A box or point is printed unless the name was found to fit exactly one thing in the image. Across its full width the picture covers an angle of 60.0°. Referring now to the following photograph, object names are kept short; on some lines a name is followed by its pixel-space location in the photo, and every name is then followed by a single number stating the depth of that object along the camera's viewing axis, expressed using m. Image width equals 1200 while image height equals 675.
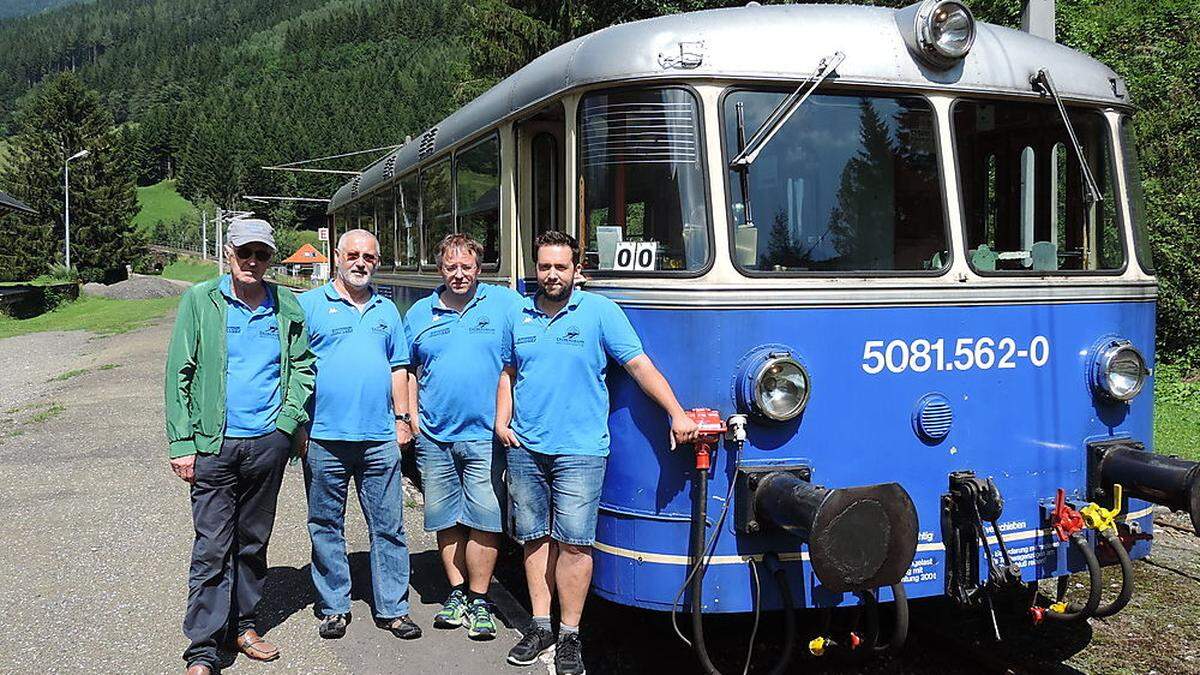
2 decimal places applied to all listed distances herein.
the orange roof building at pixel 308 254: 43.95
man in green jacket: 4.39
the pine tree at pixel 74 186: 57.56
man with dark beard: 4.27
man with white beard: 4.79
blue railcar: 4.07
